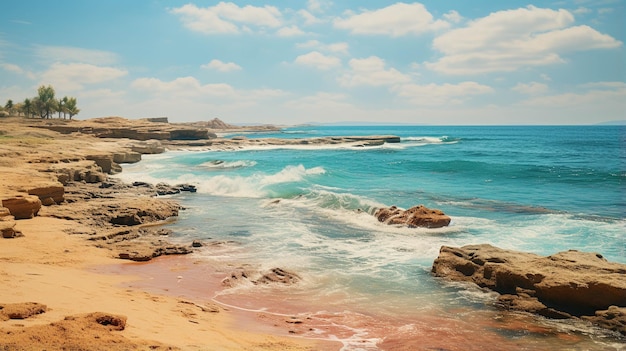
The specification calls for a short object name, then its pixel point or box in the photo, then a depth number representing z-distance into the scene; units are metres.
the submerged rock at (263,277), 10.59
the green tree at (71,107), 76.19
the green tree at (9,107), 78.71
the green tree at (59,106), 75.21
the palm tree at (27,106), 74.69
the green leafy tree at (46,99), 74.12
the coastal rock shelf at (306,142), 68.12
